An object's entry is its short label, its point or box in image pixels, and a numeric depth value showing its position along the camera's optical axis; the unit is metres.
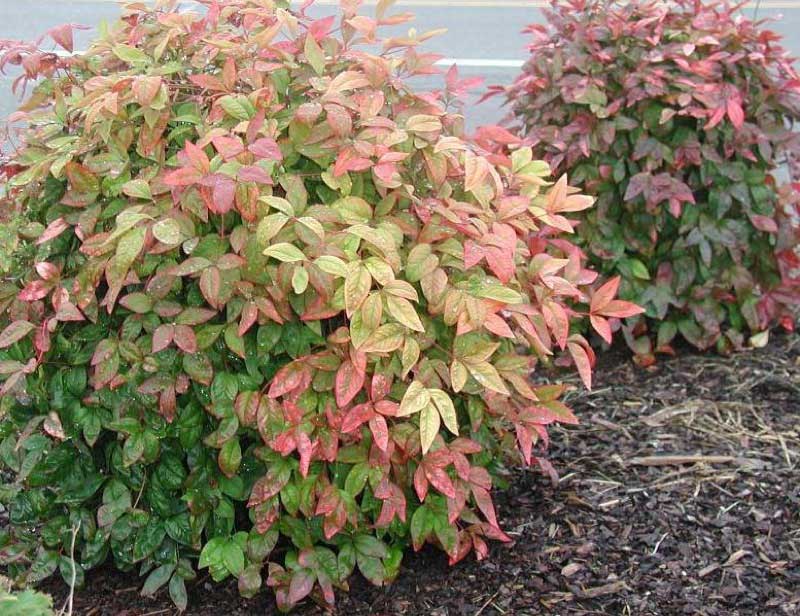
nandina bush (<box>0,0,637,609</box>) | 2.35
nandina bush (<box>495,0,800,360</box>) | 3.77
